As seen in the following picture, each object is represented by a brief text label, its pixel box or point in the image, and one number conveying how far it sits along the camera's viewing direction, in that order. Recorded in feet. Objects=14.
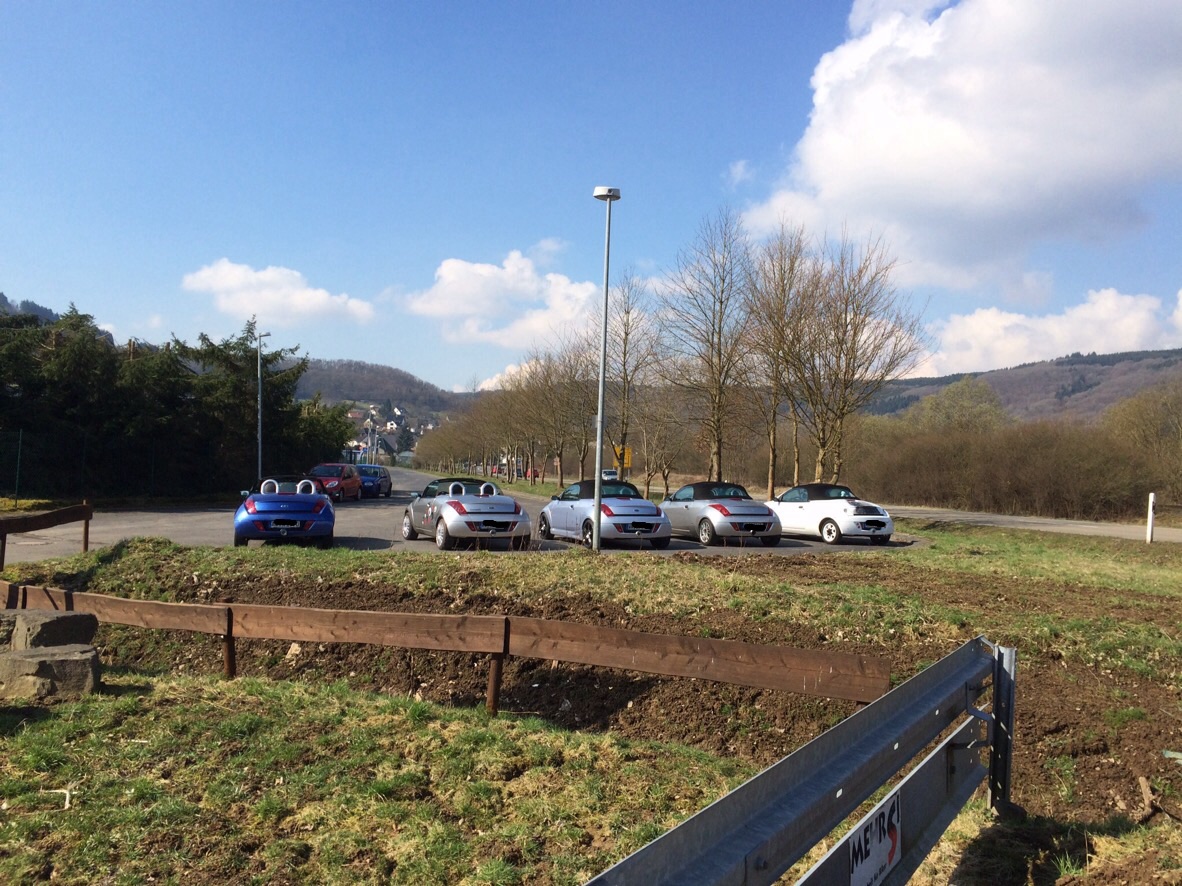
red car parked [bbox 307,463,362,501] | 117.80
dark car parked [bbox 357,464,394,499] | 135.03
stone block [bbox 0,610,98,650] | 22.72
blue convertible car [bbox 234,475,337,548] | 49.29
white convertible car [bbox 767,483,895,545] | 64.64
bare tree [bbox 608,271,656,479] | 120.16
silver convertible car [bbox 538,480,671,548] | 55.57
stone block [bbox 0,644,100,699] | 19.04
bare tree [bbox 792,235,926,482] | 86.69
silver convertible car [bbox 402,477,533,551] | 51.39
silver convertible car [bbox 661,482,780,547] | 60.34
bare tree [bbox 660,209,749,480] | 96.84
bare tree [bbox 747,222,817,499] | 89.30
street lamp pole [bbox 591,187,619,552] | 51.93
